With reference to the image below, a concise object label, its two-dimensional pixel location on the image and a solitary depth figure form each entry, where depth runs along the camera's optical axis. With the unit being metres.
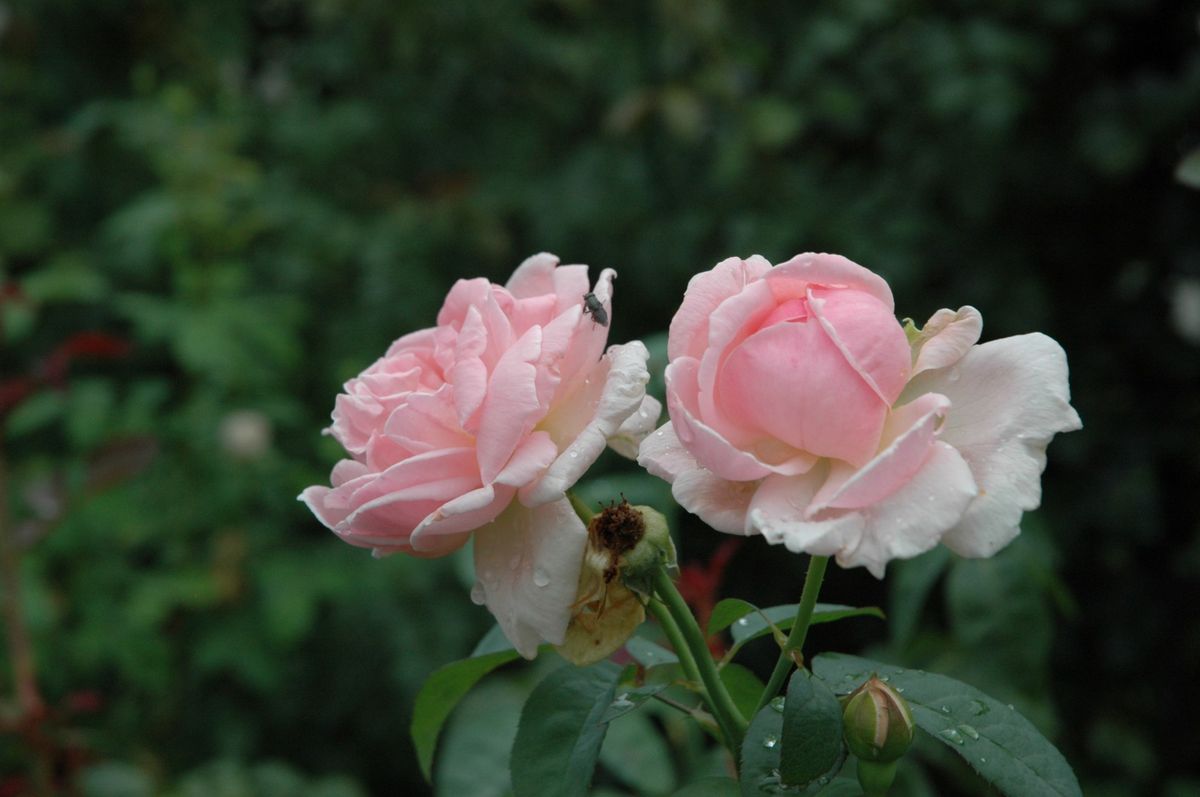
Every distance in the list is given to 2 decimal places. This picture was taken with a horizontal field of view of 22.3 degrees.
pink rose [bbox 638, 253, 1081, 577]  0.63
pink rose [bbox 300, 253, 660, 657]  0.65
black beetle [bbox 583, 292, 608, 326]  0.67
